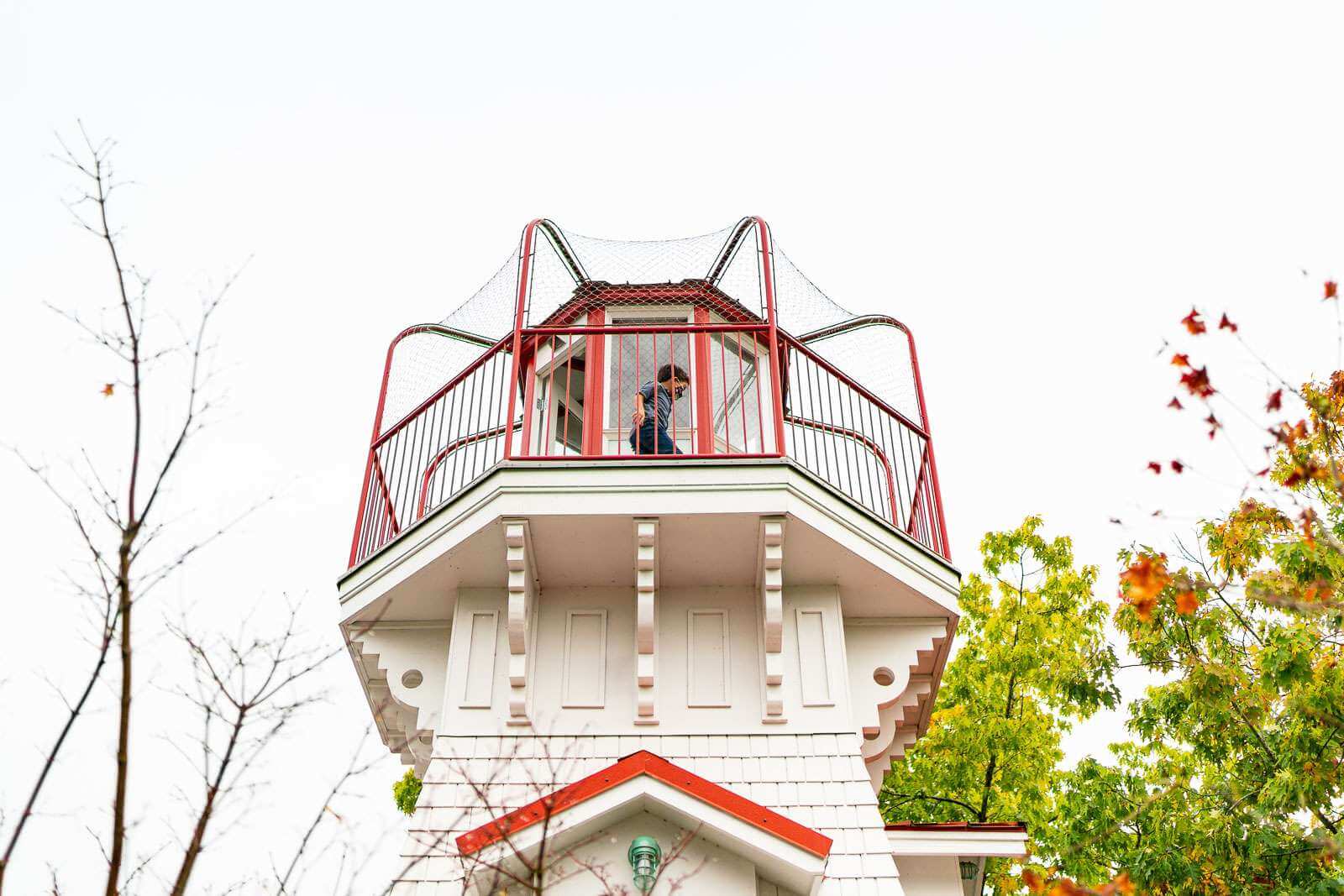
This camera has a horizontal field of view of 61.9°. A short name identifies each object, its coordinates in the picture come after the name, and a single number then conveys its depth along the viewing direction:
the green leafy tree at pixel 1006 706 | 14.27
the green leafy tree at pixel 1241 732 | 9.12
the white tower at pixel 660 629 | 6.73
